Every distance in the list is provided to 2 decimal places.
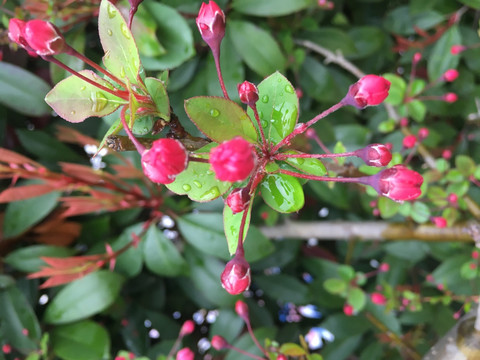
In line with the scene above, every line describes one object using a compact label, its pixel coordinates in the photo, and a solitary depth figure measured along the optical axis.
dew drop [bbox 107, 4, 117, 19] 0.11
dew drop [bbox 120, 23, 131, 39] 0.11
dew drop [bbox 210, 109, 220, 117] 0.11
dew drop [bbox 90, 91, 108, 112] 0.11
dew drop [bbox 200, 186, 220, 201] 0.11
